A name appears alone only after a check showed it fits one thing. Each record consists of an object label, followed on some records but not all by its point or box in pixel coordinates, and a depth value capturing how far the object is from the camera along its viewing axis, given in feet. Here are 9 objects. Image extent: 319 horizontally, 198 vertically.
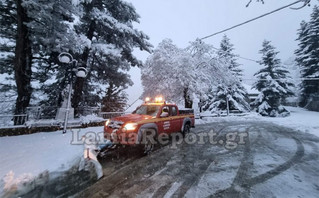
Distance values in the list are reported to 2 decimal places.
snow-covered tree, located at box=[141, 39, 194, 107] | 50.06
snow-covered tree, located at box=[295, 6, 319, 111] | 93.81
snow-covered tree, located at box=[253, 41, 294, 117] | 90.07
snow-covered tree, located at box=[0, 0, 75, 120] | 27.48
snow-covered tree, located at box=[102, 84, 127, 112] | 53.54
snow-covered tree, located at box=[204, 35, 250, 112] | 89.35
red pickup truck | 19.74
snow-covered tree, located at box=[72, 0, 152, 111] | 38.75
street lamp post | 26.27
